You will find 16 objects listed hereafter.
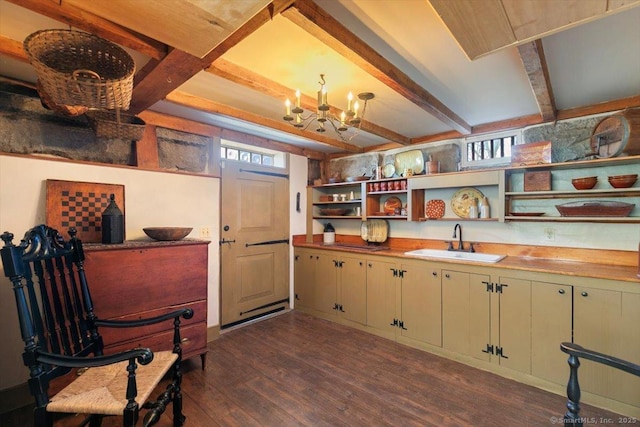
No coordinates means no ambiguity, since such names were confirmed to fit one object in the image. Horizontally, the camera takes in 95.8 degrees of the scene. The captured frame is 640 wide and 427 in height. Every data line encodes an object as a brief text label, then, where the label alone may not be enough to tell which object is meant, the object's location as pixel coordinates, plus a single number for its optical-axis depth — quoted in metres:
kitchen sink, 2.93
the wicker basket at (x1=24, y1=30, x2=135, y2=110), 1.28
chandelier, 1.89
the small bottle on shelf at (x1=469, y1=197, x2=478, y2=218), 3.17
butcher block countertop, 2.20
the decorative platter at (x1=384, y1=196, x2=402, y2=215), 3.84
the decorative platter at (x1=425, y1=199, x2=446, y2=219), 3.50
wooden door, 3.46
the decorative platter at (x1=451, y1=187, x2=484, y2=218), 3.24
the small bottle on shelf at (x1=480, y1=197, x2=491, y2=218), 3.11
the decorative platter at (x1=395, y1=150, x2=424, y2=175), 3.65
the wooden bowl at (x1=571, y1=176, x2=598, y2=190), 2.49
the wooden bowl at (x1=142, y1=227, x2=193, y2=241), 2.46
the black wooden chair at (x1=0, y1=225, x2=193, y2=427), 1.34
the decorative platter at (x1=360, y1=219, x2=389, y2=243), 3.91
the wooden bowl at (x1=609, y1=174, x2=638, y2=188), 2.32
